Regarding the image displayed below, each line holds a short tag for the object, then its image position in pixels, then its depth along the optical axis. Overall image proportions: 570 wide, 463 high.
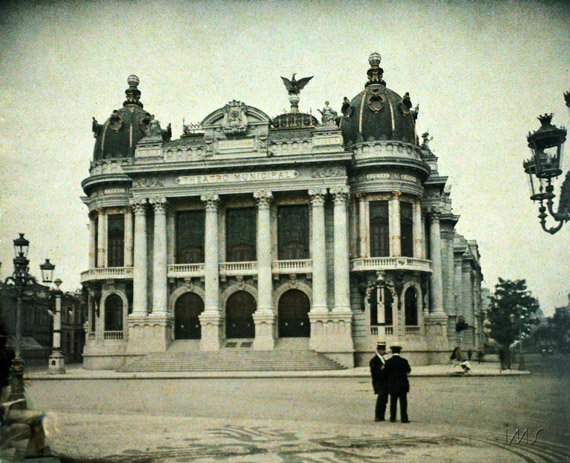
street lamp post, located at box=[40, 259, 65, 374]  44.72
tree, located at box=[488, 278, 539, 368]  46.22
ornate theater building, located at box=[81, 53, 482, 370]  49.50
